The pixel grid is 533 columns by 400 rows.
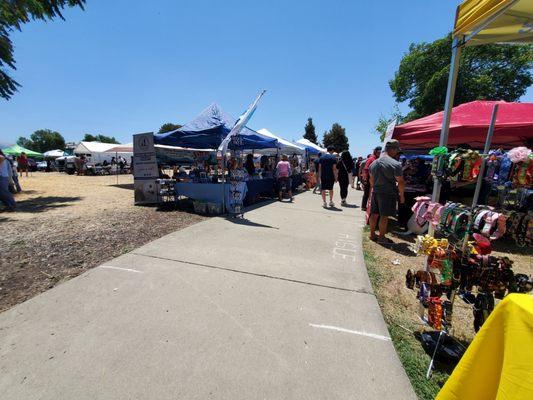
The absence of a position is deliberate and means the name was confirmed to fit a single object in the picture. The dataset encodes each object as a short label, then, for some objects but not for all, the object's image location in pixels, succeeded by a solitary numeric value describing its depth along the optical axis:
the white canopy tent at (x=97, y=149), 19.16
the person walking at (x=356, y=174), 15.60
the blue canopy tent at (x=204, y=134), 8.07
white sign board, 8.70
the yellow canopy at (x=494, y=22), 2.00
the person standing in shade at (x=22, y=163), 21.19
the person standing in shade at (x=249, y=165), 11.49
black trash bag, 2.15
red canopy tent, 5.18
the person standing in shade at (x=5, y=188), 7.85
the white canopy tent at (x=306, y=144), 19.77
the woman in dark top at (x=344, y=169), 9.53
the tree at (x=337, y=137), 61.22
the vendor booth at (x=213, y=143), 7.64
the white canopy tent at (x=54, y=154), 37.91
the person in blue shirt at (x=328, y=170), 8.84
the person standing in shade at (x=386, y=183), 4.85
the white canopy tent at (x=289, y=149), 13.82
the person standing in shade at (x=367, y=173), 7.64
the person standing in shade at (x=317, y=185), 13.63
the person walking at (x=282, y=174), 10.83
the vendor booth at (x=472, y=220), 1.87
